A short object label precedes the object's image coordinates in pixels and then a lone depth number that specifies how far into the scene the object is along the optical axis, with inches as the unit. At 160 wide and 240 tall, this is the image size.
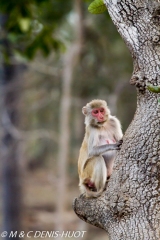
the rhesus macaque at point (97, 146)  479.2
